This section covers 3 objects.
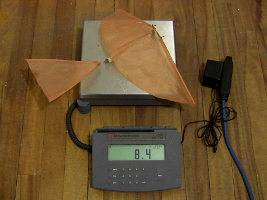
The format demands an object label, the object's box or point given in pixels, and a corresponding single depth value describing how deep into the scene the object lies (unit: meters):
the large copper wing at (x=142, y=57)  0.83
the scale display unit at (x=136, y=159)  0.75
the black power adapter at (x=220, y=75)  0.84
